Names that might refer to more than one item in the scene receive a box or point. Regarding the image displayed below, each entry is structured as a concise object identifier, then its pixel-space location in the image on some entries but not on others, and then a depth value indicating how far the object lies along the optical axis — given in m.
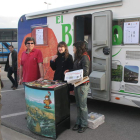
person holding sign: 3.64
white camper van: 4.05
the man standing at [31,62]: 4.17
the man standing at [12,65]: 7.53
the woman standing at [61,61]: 4.07
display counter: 3.41
